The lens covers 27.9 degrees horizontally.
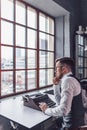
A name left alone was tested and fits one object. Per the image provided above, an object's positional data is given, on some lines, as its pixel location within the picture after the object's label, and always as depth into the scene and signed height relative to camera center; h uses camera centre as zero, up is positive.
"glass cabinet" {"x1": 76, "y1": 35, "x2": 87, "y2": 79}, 4.07 +0.25
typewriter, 1.95 -0.40
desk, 1.58 -0.48
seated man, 1.62 -0.32
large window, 2.65 +0.32
